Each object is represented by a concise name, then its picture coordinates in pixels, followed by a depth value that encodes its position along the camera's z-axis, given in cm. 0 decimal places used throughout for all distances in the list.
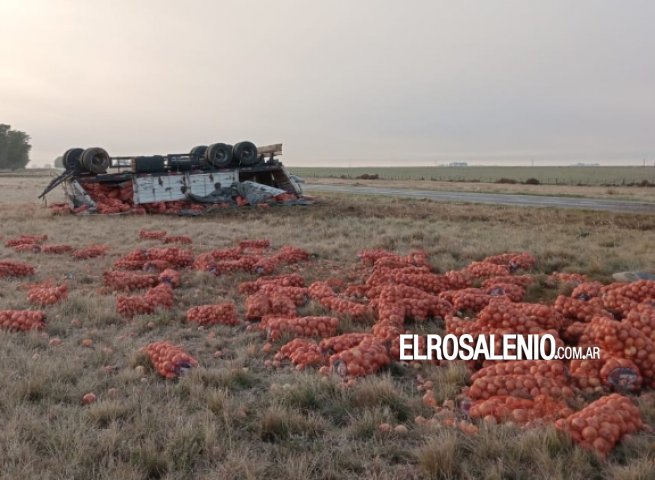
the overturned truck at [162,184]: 2348
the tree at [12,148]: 12373
